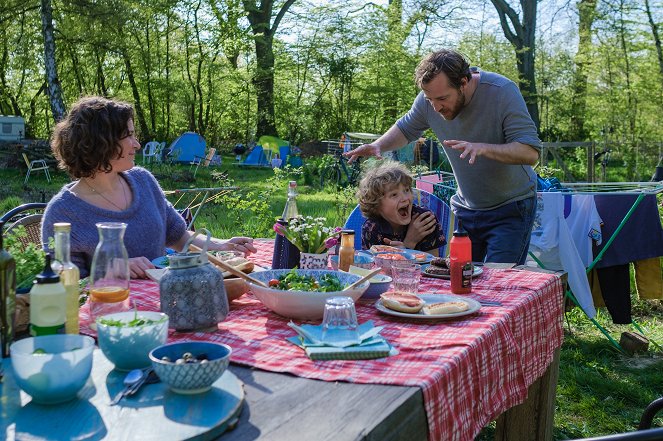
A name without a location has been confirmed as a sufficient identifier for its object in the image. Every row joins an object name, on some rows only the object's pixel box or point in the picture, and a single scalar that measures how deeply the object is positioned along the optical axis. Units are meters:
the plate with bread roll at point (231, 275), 1.74
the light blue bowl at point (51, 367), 1.04
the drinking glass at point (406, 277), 1.92
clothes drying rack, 3.65
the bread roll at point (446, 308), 1.67
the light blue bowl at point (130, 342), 1.20
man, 2.88
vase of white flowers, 1.99
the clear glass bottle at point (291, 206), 2.12
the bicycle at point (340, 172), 11.41
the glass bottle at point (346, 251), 2.06
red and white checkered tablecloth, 1.29
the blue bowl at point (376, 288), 1.85
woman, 2.27
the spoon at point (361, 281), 1.61
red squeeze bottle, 1.95
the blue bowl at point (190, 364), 1.08
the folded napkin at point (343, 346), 1.36
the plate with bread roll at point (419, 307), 1.66
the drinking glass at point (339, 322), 1.43
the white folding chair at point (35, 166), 11.62
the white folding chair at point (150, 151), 14.68
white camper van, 16.73
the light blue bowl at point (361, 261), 2.10
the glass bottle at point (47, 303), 1.20
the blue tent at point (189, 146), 16.33
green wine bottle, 1.24
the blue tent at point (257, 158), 16.44
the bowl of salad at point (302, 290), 1.58
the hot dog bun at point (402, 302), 1.68
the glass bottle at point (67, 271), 1.36
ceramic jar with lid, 1.46
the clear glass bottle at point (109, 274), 1.49
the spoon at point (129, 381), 1.10
